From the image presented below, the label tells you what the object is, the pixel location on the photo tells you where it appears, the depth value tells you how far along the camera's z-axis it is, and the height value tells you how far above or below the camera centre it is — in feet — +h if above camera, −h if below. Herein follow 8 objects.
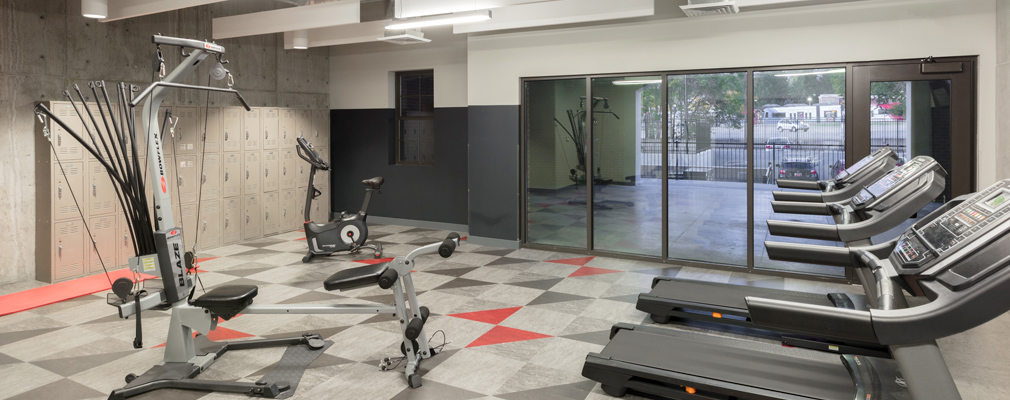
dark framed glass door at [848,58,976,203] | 17.28 +1.94
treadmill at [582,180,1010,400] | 6.06 -1.65
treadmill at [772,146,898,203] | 13.08 -0.08
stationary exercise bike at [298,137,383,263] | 22.91 -1.99
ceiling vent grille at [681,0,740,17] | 17.33 +5.11
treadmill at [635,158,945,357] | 9.83 -3.04
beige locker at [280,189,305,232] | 28.71 -1.40
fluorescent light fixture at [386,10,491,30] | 19.19 +5.35
